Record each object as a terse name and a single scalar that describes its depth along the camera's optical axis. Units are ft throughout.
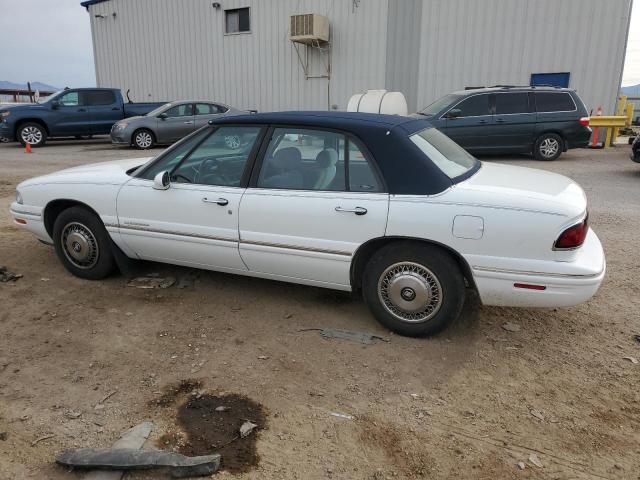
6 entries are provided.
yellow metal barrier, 46.29
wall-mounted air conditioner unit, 54.44
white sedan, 10.24
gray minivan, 37.76
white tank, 44.86
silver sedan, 48.49
